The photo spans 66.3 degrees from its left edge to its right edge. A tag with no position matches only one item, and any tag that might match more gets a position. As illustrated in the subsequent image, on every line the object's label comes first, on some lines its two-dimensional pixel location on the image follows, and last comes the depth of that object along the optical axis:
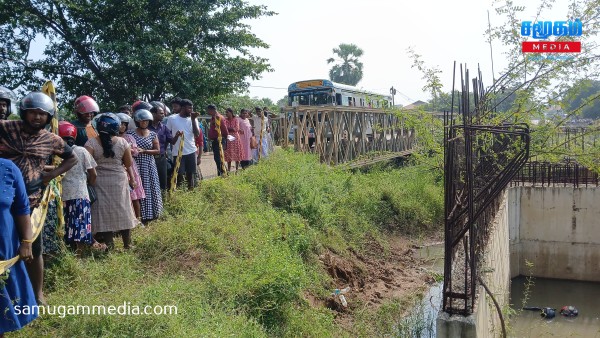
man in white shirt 6.79
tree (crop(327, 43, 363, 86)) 43.75
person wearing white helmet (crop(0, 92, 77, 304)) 3.56
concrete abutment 12.01
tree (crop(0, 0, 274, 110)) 11.91
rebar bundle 3.97
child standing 4.50
